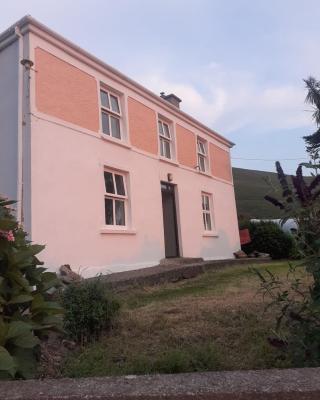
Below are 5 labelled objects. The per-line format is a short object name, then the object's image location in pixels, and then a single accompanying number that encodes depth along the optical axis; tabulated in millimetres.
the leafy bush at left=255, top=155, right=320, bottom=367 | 2652
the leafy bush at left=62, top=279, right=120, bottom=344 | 4430
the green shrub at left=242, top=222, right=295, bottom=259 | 17016
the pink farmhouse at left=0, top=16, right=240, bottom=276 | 8406
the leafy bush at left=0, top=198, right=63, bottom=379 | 2408
